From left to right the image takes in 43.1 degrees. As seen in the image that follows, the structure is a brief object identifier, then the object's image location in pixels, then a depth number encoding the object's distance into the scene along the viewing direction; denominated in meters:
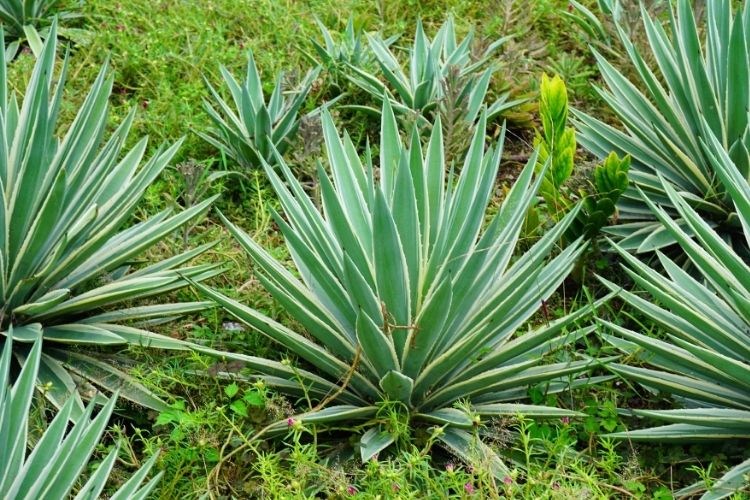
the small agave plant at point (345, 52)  4.65
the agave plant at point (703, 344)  2.64
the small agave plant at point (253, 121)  4.06
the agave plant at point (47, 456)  2.25
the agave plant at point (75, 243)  2.91
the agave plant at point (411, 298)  2.65
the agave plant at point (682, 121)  3.43
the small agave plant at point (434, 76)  4.30
